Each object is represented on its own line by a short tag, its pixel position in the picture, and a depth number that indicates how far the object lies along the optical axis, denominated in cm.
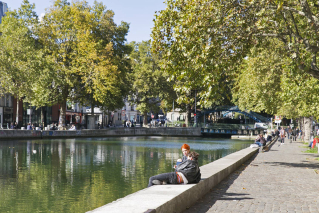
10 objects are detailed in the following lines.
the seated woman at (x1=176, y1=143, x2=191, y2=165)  1021
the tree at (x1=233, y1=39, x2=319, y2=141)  2147
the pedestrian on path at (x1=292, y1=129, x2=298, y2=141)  5287
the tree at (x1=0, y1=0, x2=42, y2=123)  4256
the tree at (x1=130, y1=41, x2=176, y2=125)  6994
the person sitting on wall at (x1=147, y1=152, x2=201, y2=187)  952
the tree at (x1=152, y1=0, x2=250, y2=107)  1430
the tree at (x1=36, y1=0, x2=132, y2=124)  4741
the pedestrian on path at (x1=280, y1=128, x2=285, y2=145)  4129
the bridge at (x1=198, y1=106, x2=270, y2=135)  7962
